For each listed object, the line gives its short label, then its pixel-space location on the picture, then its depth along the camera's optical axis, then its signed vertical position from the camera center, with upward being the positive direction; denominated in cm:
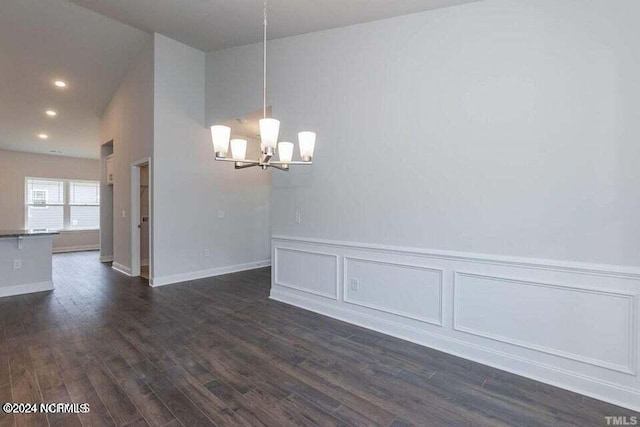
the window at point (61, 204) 841 -3
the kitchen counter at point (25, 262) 423 -87
